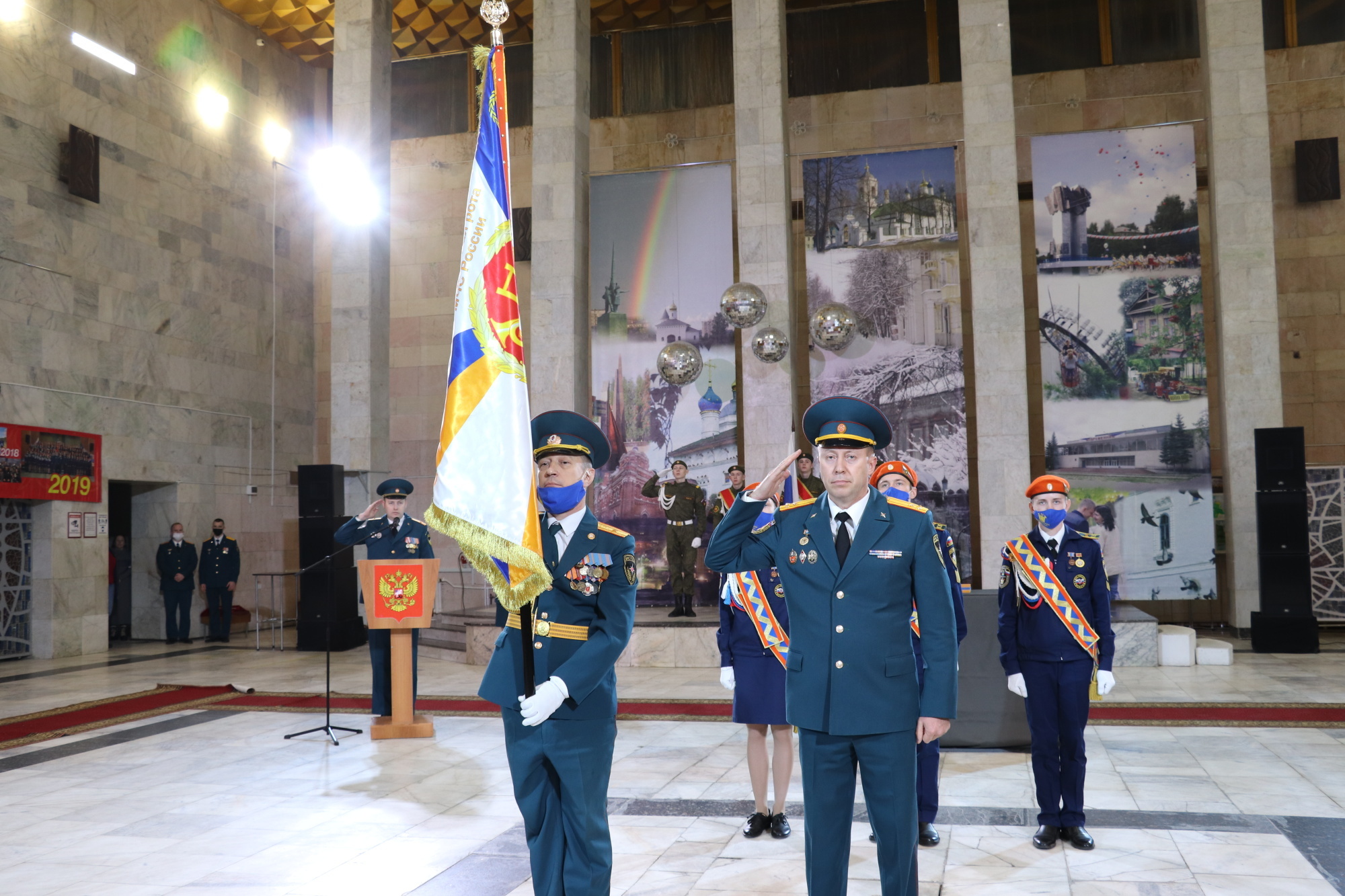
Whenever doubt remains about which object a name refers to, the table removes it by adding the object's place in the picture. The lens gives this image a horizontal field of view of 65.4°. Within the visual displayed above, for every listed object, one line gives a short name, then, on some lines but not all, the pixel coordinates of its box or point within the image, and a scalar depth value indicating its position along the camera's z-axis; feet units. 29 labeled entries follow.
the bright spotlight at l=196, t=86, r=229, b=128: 54.19
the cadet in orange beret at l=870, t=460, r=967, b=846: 15.24
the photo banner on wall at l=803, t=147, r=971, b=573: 46.57
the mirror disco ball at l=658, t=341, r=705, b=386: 37.09
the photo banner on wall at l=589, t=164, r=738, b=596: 46.50
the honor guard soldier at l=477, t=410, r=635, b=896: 10.59
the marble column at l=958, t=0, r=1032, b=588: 40.04
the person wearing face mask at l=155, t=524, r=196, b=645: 50.39
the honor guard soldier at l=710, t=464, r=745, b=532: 26.78
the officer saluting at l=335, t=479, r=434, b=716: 26.45
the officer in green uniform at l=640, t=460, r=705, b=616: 41.29
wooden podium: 25.68
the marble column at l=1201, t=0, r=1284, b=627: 41.70
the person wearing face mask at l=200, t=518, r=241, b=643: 51.49
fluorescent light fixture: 46.34
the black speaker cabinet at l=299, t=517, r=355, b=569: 46.39
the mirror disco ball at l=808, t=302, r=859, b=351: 36.29
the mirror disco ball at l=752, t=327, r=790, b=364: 38.06
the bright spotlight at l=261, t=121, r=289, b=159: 59.00
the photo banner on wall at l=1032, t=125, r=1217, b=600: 44.86
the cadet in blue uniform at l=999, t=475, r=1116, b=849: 15.83
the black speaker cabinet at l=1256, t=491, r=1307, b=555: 39.34
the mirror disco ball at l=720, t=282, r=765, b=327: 37.01
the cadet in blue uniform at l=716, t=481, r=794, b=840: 16.63
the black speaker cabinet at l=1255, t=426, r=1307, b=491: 39.27
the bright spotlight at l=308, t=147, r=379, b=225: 46.98
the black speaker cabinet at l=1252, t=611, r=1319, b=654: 38.81
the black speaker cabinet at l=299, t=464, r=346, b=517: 46.60
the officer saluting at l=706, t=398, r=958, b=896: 10.44
